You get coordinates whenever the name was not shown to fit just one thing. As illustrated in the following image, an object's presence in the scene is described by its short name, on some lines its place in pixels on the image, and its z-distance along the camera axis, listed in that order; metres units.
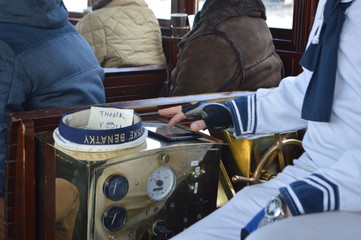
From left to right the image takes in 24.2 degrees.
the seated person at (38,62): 2.06
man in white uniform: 1.65
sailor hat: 1.82
